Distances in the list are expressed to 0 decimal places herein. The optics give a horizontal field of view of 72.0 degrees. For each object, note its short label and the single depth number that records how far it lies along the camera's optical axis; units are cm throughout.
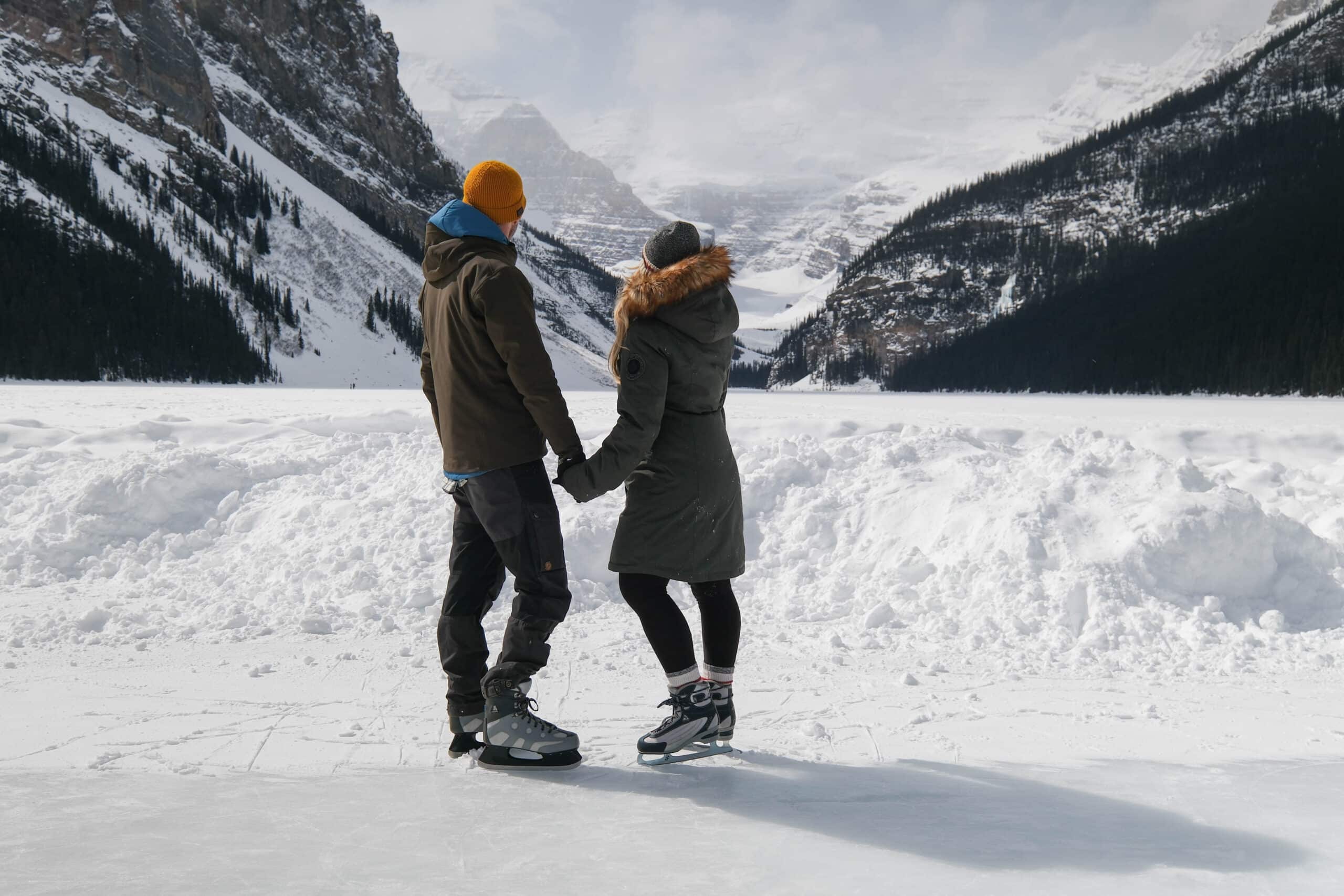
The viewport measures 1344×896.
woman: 386
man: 375
